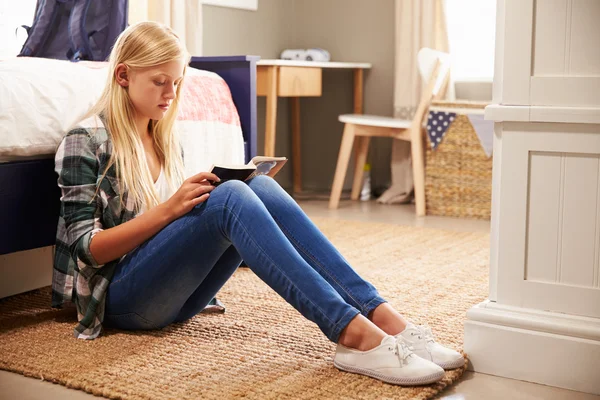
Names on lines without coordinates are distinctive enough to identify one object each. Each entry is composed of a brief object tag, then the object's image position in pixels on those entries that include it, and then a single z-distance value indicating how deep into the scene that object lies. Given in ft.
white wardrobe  4.63
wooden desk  11.68
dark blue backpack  7.61
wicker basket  11.60
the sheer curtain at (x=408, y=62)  12.89
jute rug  4.53
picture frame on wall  12.42
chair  11.72
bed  5.57
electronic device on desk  13.38
